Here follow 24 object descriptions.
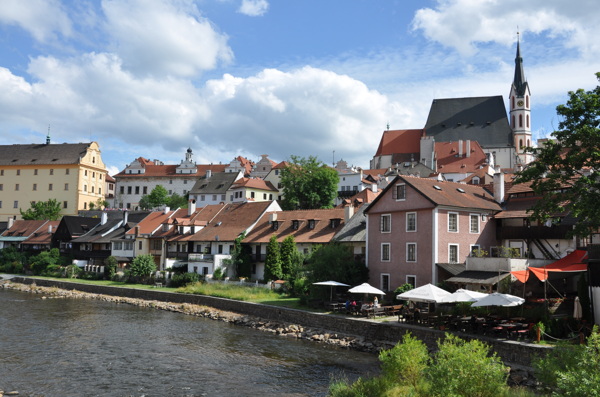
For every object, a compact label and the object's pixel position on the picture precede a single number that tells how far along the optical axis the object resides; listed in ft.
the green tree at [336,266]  129.18
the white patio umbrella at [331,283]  120.26
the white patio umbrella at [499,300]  84.38
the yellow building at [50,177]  351.67
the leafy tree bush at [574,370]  40.45
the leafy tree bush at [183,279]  173.88
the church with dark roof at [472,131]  348.59
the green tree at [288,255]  155.63
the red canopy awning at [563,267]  92.99
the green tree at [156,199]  345.10
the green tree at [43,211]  314.96
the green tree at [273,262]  157.99
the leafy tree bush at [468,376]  45.96
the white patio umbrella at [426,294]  94.07
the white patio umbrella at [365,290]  112.68
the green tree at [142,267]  190.60
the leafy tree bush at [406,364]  53.78
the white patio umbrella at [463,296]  90.74
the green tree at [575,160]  82.07
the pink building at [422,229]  122.52
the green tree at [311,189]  266.36
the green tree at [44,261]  230.27
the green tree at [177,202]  336.08
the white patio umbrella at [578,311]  86.88
